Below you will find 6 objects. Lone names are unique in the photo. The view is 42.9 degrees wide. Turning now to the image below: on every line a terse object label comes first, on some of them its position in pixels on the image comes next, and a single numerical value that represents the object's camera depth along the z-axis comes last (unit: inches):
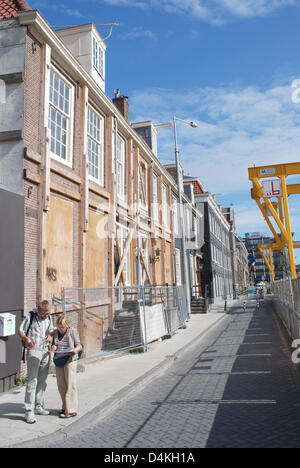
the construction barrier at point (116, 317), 402.9
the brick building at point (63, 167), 339.9
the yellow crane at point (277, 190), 691.8
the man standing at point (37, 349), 216.1
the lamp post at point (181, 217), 796.8
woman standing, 219.9
